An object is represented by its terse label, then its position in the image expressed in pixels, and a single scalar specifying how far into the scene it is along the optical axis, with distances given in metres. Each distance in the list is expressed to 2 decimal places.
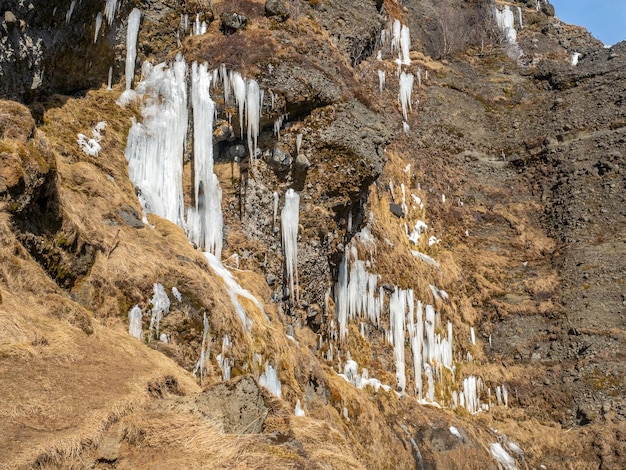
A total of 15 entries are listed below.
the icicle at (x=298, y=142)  16.86
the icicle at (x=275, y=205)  16.34
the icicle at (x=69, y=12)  14.02
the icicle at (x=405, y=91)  33.94
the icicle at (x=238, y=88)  16.16
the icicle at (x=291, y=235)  16.08
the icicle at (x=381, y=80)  33.90
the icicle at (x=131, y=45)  15.98
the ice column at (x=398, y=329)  20.75
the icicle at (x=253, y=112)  16.14
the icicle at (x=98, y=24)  15.12
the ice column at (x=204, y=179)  14.88
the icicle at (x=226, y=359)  10.55
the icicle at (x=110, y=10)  15.30
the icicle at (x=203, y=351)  10.14
